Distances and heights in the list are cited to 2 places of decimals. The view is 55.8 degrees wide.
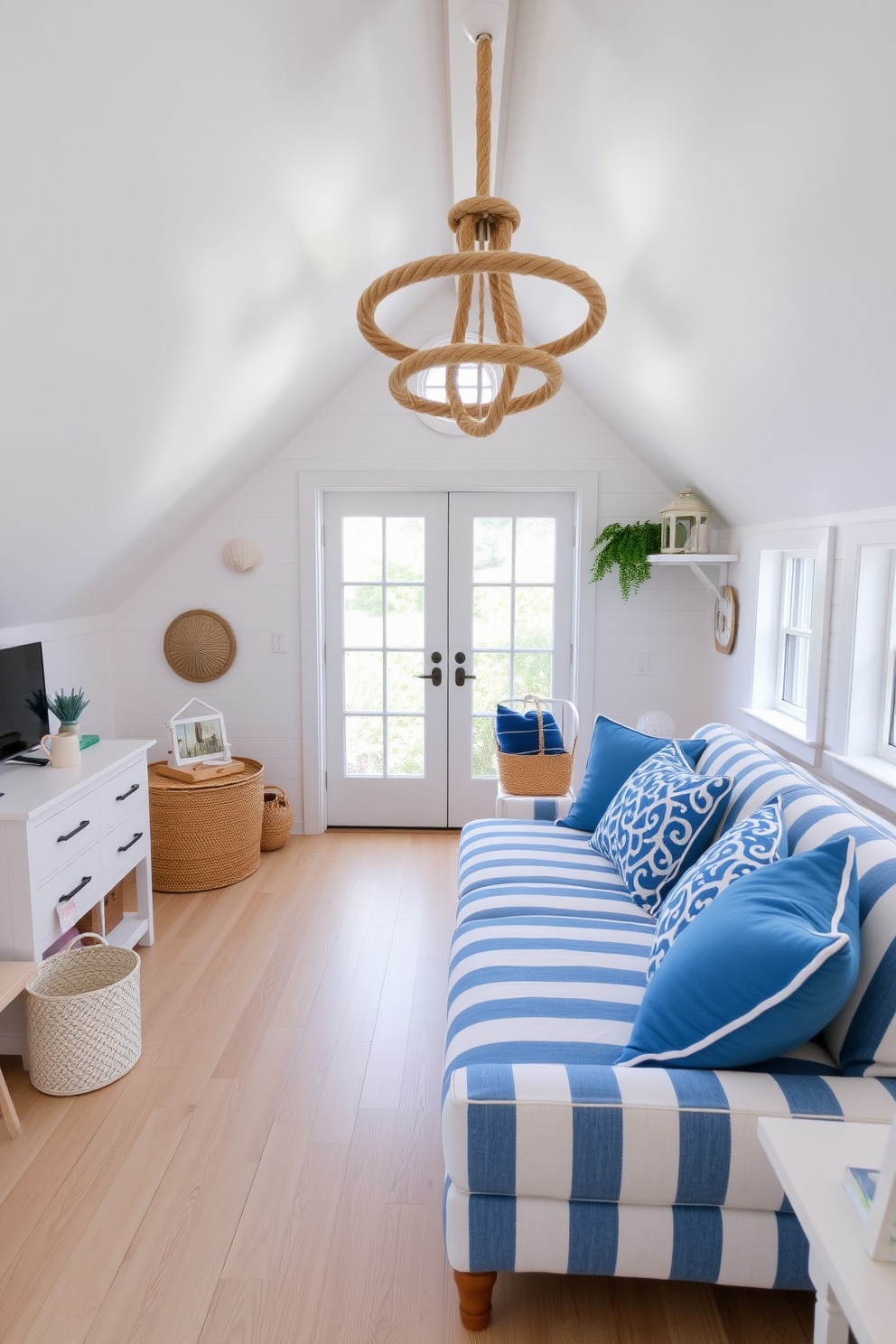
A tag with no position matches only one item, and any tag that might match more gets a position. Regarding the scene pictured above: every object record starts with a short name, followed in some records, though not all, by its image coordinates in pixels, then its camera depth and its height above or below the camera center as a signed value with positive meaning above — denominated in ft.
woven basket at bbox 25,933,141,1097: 7.37 -3.92
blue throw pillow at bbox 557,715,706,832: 9.32 -1.87
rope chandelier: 4.63 +1.79
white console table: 7.55 -2.54
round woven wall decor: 14.10 -0.83
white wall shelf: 12.07 +0.52
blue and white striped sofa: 4.55 -2.98
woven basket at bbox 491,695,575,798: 11.19 -2.35
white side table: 2.98 -2.44
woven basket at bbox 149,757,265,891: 12.05 -3.41
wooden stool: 6.86 -3.30
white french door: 14.34 -0.71
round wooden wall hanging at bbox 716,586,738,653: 12.12 -0.34
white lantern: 12.27 +1.03
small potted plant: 9.30 -1.33
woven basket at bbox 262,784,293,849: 13.66 -3.68
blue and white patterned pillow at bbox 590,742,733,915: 7.42 -2.08
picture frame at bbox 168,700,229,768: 12.74 -2.25
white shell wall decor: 13.91 +0.65
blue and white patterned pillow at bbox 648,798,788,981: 5.91 -1.90
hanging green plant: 12.82 +0.70
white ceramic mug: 9.21 -1.72
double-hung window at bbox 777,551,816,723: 10.48 -0.45
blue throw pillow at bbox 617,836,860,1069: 4.46 -2.03
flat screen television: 9.29 -1.23
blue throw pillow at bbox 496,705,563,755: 11.19 -1.83
